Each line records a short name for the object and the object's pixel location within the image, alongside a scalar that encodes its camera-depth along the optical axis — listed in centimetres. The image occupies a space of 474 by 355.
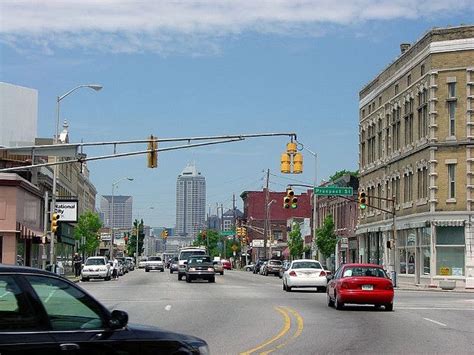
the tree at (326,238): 8369
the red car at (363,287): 2602
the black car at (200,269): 5212
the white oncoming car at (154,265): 9375
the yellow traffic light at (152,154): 3206
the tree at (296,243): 10469
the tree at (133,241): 18518
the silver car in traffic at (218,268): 7545
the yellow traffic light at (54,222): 4738
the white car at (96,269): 5766
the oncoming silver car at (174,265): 7856
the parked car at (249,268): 11441
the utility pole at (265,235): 10551
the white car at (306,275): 3972
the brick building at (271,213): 15738
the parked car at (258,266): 9214
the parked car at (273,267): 8225
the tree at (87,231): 9231
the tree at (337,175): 9875
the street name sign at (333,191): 5738
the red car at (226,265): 11104
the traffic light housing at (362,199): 4984
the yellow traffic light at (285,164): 3356
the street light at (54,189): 4638
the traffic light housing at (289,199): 4869
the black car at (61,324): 700
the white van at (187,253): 6170
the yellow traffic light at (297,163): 3344
